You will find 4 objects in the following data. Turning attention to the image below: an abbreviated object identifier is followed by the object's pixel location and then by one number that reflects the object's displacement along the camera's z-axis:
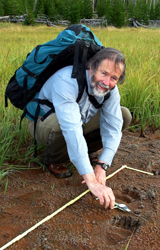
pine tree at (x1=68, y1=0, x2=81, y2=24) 16.52
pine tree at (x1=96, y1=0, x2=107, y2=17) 19.95
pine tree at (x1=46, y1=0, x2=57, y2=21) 16.72
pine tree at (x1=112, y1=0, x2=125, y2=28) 18.59
